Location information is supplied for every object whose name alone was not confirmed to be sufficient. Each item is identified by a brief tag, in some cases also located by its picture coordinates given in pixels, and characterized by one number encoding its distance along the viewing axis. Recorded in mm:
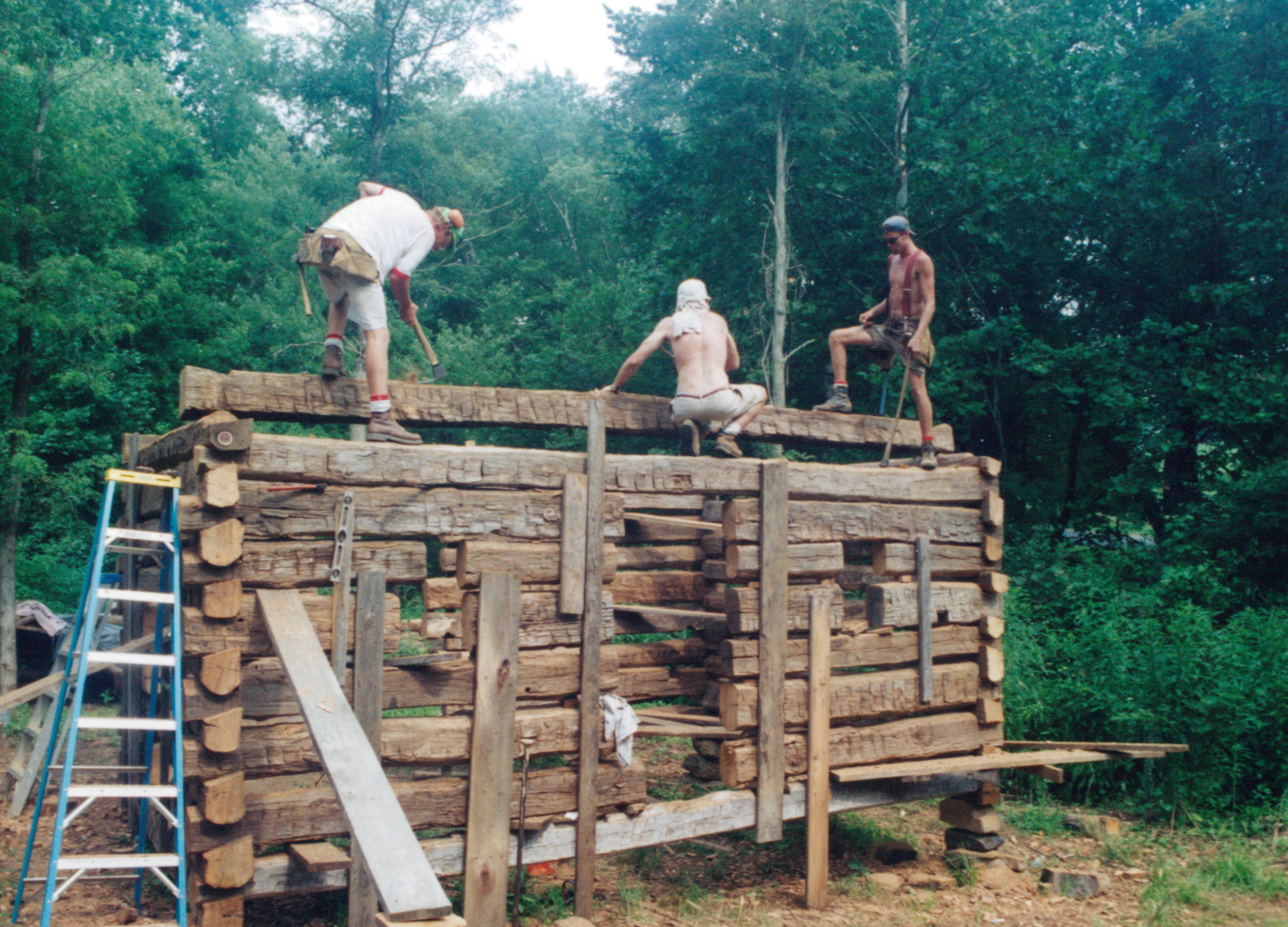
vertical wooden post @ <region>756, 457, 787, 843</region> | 6719
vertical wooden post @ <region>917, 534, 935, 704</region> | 7523
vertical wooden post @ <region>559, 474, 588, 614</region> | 5996
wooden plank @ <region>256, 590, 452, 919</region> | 3645
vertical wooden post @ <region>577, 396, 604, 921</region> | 6027
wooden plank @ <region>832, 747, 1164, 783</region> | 7031
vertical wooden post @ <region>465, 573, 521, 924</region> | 5613
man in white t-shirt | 5961
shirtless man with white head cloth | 7039
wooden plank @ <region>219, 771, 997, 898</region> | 5289
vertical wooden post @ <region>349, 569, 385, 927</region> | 5289
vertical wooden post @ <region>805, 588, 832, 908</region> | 6859
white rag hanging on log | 6191
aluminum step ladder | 4434
